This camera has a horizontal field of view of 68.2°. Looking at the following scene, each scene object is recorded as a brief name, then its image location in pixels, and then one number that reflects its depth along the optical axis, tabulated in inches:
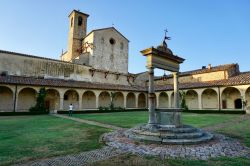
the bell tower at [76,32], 1481.3
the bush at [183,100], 1197.7
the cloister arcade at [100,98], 945.3
